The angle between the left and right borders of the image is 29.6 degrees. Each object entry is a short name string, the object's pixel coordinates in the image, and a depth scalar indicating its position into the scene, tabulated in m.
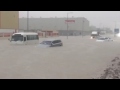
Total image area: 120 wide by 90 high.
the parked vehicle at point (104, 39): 52.78
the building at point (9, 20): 57.56
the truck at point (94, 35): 75.88
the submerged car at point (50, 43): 31.14
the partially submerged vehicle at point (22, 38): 33.72
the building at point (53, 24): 122.62
